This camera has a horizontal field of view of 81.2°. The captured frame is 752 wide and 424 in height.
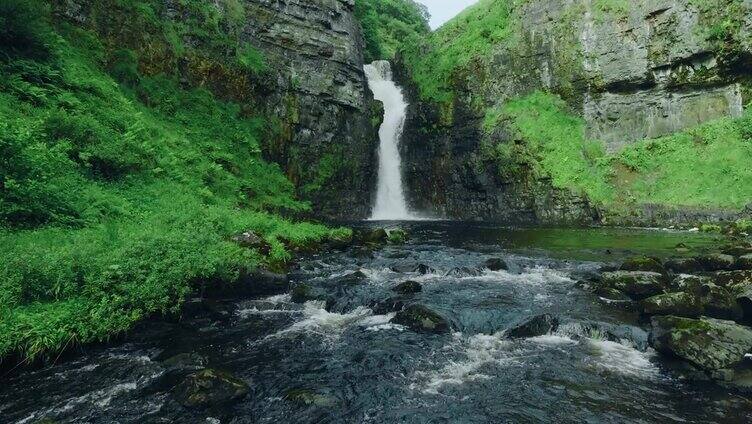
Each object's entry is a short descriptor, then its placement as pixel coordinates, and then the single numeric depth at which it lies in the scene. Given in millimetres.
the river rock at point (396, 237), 24219
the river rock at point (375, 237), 23422
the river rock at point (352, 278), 14822
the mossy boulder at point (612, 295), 12754
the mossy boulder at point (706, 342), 8234
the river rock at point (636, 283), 12820
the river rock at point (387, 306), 12250
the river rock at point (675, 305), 10883
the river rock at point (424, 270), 16734
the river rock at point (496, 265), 17125
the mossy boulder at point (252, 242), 15228
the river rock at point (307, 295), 13031
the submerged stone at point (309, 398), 7391
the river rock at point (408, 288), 13773
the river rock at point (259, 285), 13195
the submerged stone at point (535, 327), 10484
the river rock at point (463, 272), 16370
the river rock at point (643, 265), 15242
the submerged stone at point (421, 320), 10883
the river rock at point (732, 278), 12738
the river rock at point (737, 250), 17016
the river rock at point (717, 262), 15316
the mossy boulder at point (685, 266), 15734
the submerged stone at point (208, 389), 7215
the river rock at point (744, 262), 14884
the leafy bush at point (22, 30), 16297
